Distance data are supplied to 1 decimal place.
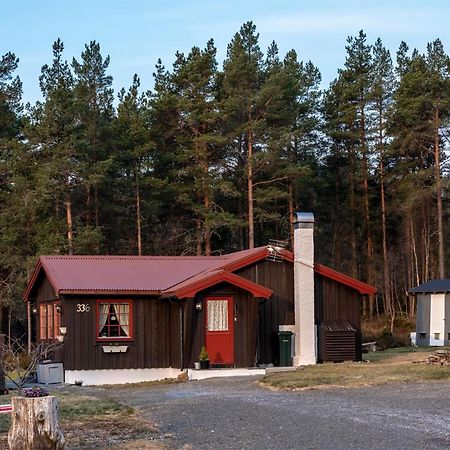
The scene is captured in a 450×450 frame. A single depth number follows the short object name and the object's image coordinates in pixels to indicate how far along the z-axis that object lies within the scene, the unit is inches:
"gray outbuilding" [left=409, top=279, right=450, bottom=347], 1336.1
